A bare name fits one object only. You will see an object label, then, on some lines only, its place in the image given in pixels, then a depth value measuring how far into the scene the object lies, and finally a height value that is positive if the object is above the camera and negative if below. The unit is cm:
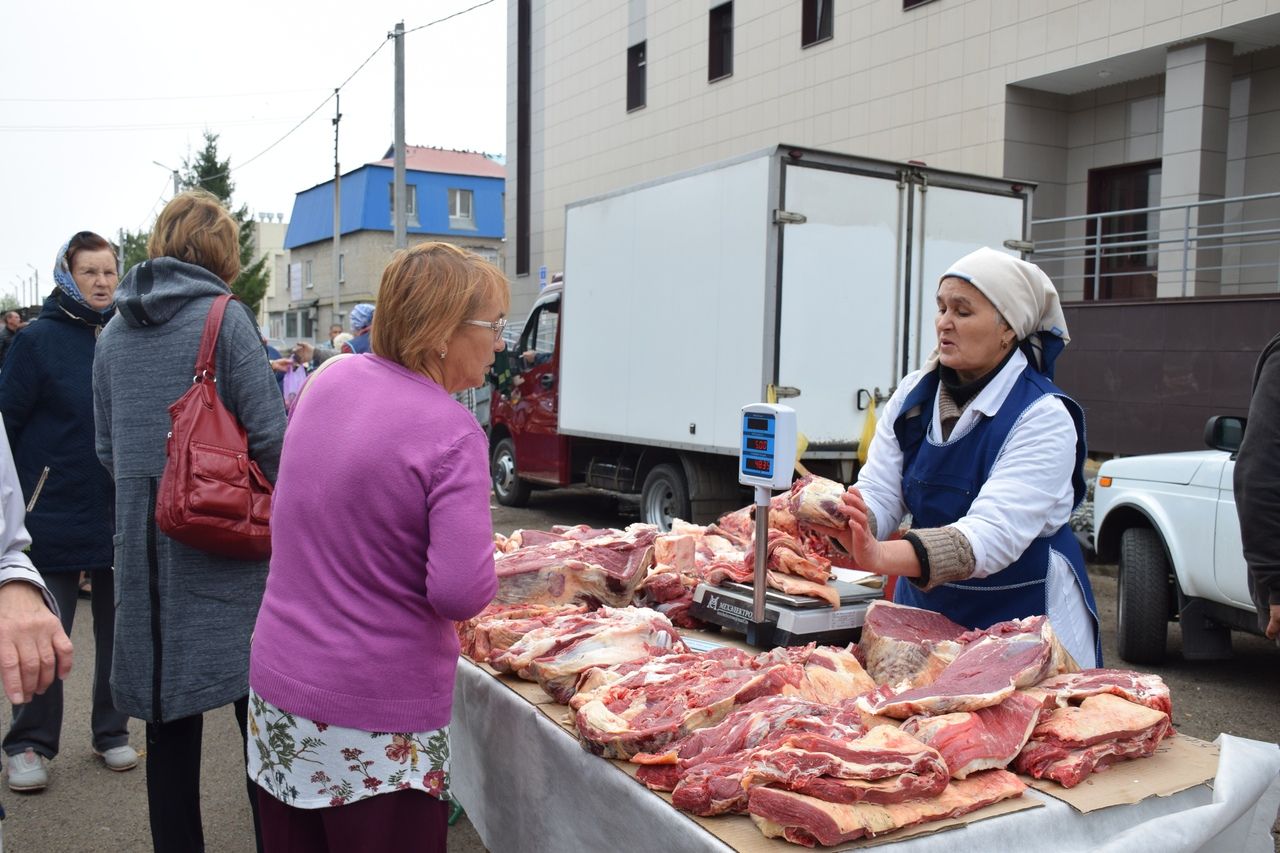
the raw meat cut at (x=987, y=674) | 235 -76
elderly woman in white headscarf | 279 -34
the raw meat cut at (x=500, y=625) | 324 -92
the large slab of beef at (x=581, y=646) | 288 -89
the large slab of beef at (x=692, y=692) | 240 -88
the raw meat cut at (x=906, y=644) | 274 -80
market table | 207 -101
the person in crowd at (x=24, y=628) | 198 -57
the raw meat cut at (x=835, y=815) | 196 -90
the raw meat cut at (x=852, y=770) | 204 -84
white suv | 608 -122
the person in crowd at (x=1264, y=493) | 302 -41
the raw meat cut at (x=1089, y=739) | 227 -86
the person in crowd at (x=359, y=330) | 1010 +4
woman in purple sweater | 219 -52
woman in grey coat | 320 -62
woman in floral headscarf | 455 -57
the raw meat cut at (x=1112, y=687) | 248 -82
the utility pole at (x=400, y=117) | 1966 +405
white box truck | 866 +41
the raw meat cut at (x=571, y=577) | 370 -84
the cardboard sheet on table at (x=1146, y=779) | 221 -94
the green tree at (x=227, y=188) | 4903 +688
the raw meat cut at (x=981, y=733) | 219 -83
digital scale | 291 -80
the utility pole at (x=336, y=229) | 3274 +384
